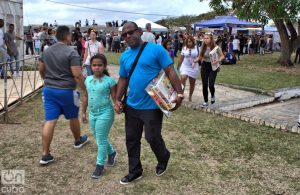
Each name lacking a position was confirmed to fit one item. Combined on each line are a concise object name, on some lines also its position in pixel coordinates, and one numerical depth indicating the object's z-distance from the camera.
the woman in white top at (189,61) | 7.40
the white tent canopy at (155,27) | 26.09
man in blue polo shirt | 3.53
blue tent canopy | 23.95
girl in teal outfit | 3.85
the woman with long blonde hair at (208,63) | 6.94
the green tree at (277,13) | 13.16
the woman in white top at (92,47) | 8.05
